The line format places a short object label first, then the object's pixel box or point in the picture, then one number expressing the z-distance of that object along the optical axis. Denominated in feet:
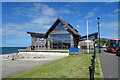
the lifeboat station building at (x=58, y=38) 79.27
